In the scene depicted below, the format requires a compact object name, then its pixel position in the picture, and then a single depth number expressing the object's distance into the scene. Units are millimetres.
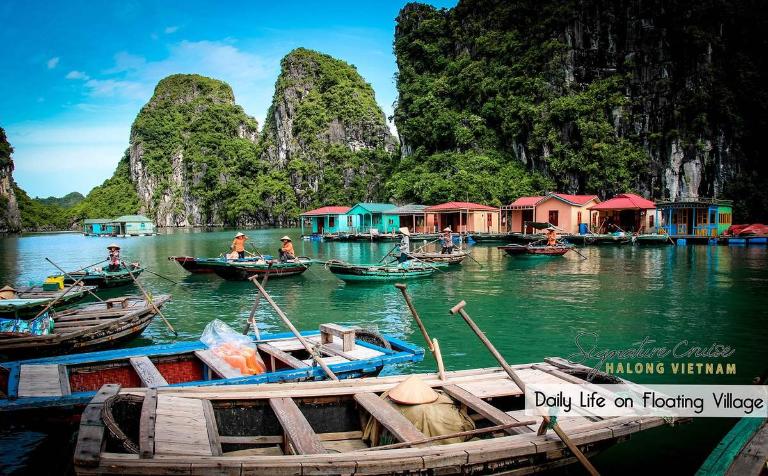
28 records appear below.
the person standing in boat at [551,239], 29359
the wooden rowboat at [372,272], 19523
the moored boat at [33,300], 12000
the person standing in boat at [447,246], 26453
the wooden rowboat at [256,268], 20702
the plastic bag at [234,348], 7238
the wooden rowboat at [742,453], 3607
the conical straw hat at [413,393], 4754
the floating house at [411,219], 49344
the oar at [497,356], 5181
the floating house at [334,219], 52781
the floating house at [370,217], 50862
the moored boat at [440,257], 24225
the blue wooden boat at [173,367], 5465
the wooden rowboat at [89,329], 8492
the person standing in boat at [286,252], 22311
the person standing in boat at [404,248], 21925
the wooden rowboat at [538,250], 28438
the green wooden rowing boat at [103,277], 19316
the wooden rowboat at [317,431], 3547
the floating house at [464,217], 46094
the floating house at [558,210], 42062
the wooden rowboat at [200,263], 21547
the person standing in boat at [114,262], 20088
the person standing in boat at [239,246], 22328
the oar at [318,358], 6306
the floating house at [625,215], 40375
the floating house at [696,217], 37844
